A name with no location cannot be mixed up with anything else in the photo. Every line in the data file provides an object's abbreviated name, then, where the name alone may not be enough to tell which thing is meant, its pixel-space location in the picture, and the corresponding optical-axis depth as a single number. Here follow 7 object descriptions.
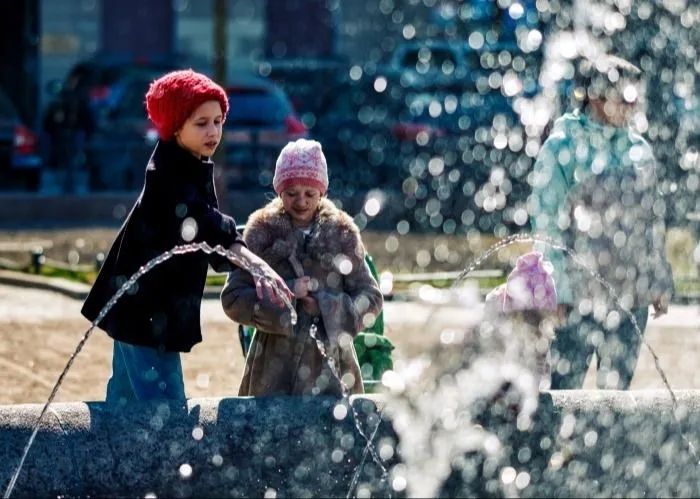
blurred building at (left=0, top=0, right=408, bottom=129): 63.72
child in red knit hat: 11.28
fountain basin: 10.50
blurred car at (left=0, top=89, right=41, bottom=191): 42.81
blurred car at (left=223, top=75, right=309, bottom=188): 41.09
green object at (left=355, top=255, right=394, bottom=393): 13.19
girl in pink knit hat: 11.57
